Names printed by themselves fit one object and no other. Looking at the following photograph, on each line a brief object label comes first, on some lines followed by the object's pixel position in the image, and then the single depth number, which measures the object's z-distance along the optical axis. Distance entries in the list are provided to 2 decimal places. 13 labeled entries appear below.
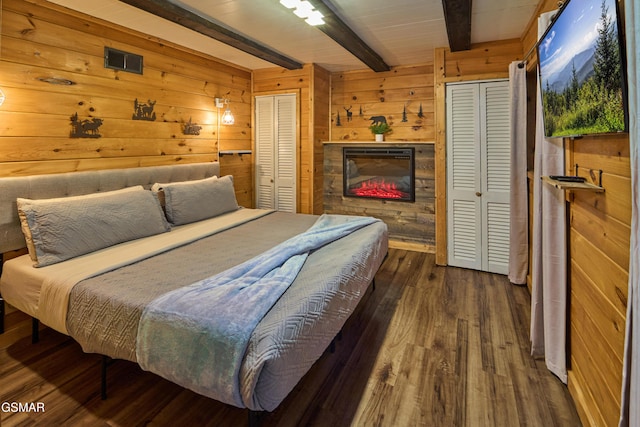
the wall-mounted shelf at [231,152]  4.41
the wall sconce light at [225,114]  4.20
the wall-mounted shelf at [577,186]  1.45
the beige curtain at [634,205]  0.95
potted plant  4.59
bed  1.39
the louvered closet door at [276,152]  4.73
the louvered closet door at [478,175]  3.61
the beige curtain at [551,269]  1.95
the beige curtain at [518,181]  3.14
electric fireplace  4.53
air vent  3.05
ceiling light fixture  2.65
